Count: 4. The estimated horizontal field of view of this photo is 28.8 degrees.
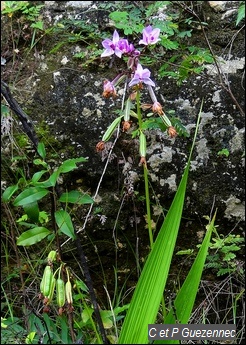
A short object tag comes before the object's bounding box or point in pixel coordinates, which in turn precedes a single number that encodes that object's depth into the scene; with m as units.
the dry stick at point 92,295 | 1.35
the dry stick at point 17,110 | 1.25
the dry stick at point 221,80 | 1.82
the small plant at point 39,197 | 1.32
